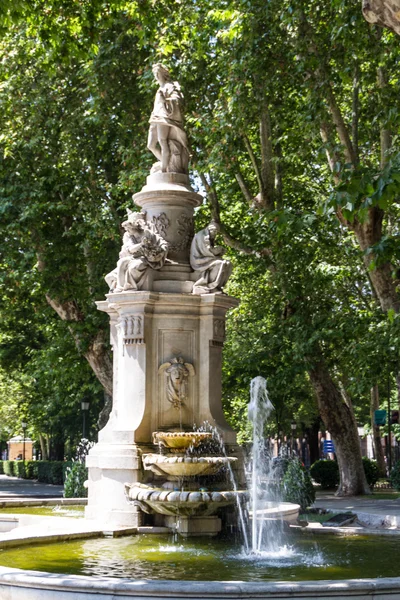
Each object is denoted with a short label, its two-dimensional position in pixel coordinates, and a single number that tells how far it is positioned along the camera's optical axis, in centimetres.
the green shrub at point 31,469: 4706
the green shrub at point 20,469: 5111
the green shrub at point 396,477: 2763
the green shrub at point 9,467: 5734
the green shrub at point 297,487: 1784
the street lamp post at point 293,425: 4009
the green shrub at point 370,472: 3095
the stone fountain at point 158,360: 1264
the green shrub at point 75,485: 2042
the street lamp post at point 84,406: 3284
